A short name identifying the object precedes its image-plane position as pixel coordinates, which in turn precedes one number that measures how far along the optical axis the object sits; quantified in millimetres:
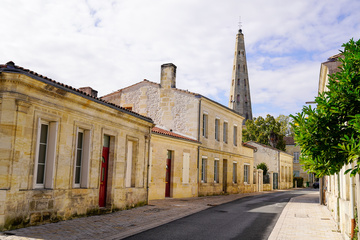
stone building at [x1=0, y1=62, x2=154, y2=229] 8156
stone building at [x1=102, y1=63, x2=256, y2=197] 22719
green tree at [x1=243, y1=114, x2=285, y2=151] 48719
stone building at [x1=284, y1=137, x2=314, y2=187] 58250
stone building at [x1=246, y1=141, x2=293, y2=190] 39594
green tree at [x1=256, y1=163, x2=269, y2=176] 37562
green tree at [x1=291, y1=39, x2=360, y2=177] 4629
